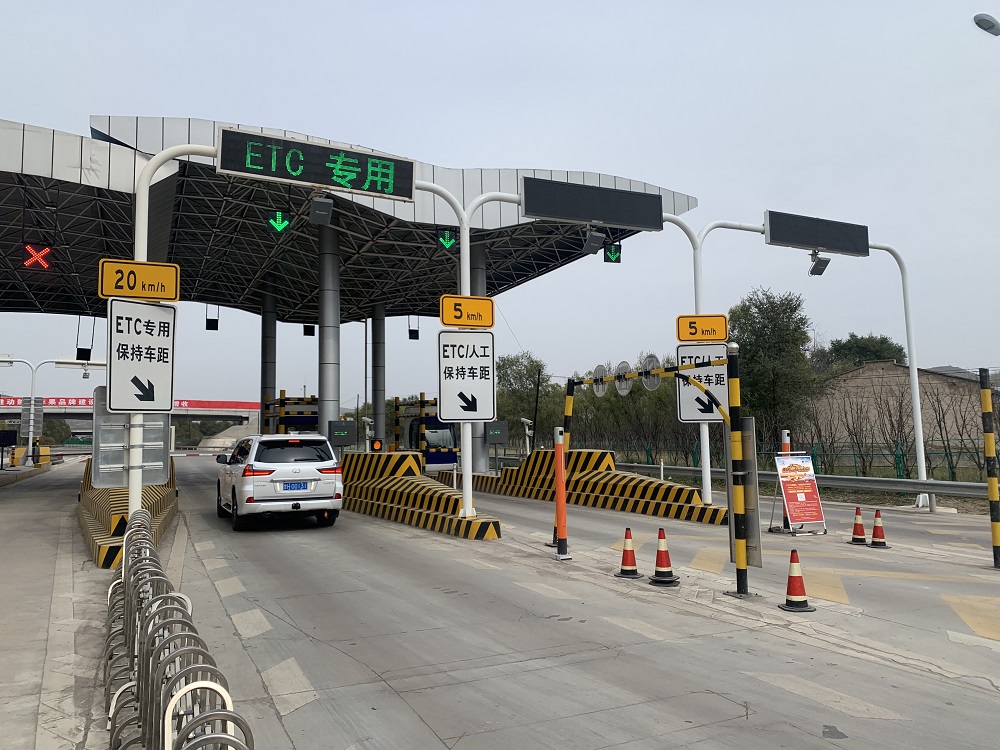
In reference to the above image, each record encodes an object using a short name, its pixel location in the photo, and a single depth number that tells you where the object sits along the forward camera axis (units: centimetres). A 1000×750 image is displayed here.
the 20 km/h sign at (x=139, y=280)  815
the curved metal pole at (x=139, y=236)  836
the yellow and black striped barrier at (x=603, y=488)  1598
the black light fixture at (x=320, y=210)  1248
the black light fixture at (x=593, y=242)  1554
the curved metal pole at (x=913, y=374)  1781
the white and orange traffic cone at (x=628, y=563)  935
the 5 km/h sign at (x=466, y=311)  1255
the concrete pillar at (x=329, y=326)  2758
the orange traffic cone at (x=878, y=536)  1188
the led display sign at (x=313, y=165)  1093
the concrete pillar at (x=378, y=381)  4209
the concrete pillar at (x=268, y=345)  4031
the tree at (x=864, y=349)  6281
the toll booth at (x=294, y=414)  3347
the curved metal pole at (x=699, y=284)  1539
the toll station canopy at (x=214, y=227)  2012
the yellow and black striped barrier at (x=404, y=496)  1315
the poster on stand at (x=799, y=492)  1322
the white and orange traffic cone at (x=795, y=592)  755
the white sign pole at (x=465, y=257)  1314
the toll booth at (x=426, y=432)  3138
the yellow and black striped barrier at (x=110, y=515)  991
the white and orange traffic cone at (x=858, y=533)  1220
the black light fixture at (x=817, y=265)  1759
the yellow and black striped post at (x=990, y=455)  949
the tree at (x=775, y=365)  2912
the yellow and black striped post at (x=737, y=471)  820
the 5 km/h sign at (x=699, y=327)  1420
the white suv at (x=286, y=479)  1341
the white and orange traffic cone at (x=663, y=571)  877
